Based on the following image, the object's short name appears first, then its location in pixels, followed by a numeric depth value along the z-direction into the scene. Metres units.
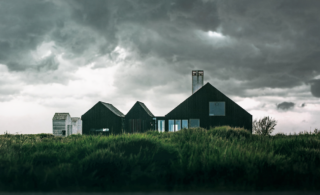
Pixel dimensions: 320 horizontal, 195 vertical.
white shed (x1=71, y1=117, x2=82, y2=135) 46.80
